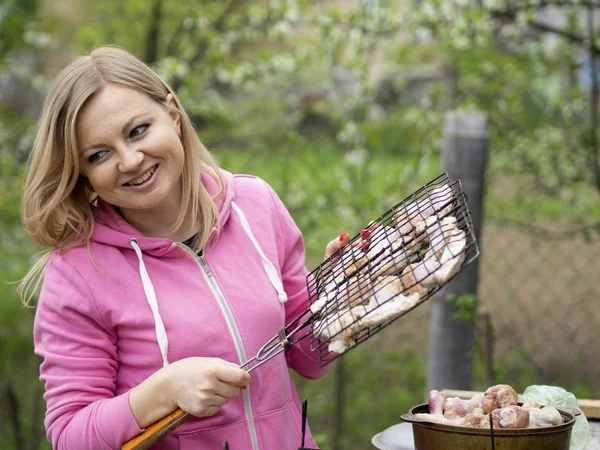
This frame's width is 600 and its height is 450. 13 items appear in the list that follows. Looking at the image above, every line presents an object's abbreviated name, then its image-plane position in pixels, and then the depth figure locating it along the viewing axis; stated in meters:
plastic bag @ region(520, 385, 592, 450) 2.32
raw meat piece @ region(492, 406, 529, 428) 2.17
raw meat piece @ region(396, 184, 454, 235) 2.26
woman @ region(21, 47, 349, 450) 2.37
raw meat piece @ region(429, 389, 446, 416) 2.26
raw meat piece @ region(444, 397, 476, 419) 2.24
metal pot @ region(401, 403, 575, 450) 2.15
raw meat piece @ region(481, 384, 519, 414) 2.24
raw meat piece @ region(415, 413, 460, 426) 2.20
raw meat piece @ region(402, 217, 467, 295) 2.17
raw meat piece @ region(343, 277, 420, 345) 2.20
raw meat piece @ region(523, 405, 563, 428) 2.19
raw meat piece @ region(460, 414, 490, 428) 2.19
